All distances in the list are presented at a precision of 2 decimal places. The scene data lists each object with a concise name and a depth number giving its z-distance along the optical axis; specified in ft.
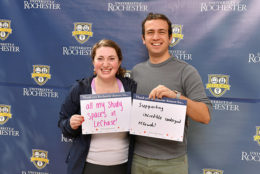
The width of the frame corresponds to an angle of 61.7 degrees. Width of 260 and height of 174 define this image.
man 3.92
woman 3.85
